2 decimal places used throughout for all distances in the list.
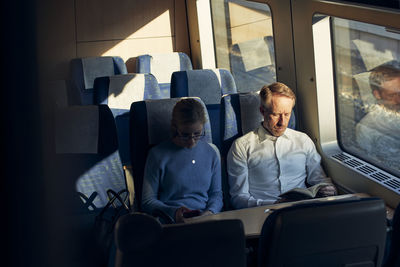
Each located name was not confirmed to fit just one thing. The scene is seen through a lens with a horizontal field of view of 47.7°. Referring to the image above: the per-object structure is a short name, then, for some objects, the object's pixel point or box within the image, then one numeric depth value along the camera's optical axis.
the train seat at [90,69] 5.30
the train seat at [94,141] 2.46
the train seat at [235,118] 2.68
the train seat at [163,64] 5.52
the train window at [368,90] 2.31
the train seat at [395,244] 1.48
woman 2.32
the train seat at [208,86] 3.61
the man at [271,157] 2.53
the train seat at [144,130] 2.49
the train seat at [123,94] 3.66
